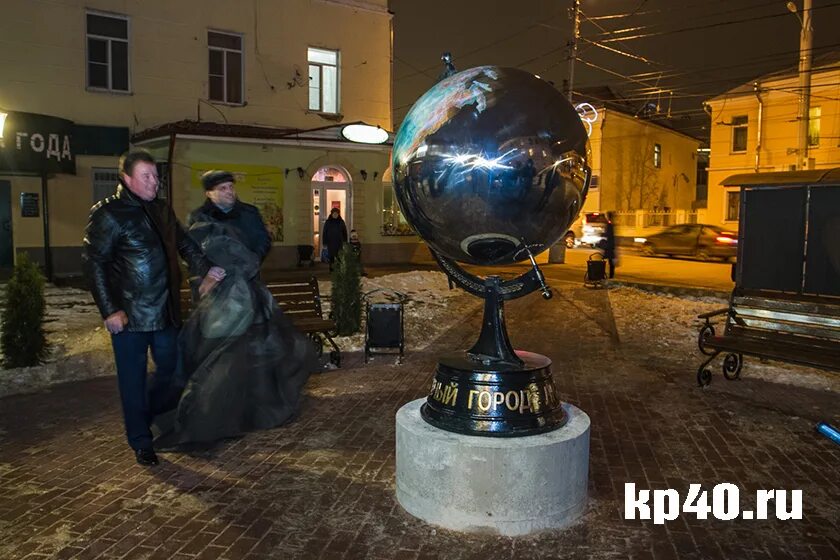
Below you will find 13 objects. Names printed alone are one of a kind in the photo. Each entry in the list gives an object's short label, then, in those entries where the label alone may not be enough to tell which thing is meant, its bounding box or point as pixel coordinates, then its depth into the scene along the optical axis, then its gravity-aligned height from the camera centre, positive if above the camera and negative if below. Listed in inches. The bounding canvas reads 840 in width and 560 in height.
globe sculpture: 148.3 +7.1
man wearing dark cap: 217.9 +3.1
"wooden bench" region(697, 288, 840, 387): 269.1 -43.5
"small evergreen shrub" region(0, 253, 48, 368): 292.8 -42.9
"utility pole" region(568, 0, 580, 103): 976.9 +276.8
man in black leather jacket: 181.0 -15.3
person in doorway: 668.7 -9.5
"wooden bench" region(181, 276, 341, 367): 319.3 -40.5
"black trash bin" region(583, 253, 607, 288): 636.7 -41.9
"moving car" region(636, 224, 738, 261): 1053.2 -22.3
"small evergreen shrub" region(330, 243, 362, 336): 367.6 -37.2
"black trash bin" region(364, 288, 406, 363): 325.4 -49.1
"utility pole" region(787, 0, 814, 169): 817.5 +186.6
